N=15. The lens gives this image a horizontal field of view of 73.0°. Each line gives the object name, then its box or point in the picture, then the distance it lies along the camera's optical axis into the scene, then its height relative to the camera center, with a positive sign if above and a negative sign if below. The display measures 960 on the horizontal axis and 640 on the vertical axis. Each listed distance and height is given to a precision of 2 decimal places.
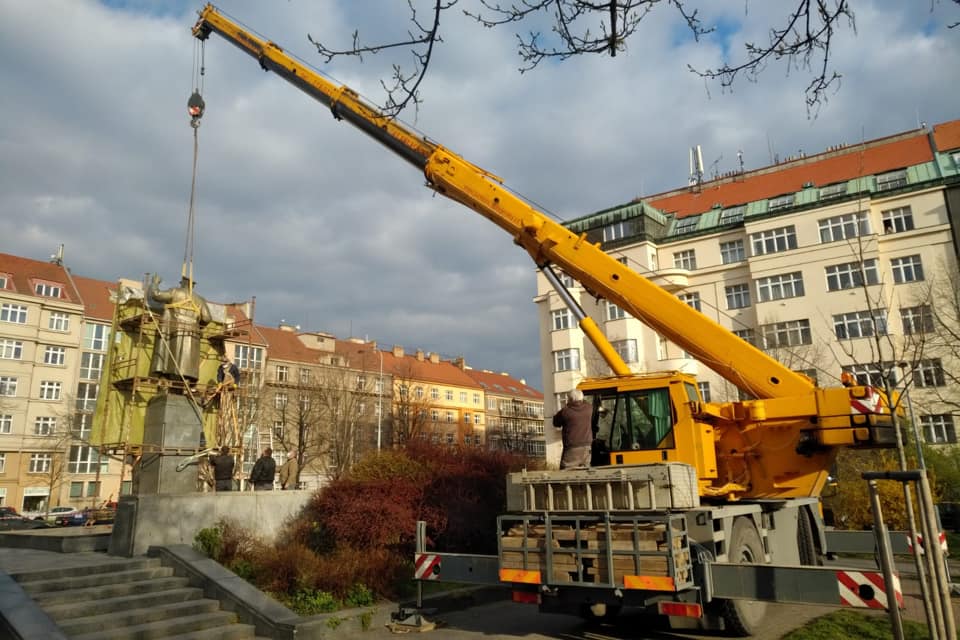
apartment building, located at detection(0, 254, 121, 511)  45.91 +6.74
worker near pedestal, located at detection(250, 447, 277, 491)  14.26 -0.05
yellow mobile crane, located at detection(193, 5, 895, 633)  7.04 +0.00
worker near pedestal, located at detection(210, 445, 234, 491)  13.66 +0.00
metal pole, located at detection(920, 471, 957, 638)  4.19 -0.78
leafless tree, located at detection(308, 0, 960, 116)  4.10 +2.68
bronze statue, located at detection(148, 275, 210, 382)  12.84 +2.69
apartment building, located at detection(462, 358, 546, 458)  80.56 +6.99
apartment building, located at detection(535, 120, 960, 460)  31.97 +10.50
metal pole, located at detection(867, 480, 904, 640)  4.69 -0.80
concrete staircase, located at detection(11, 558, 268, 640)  7.91 -1.71
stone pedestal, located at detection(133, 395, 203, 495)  11.79 +0.55
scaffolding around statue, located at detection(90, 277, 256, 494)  12.02 +1.73
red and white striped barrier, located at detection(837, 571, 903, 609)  6.12 -1.28
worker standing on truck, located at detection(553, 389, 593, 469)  8.87 +0.37
